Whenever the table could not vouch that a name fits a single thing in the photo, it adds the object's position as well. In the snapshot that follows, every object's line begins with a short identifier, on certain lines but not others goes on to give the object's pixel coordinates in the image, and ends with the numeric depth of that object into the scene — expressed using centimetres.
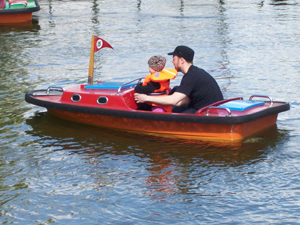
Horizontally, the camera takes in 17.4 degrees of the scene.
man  1340
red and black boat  1318
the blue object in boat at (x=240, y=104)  1321
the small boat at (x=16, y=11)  3541
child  1373
